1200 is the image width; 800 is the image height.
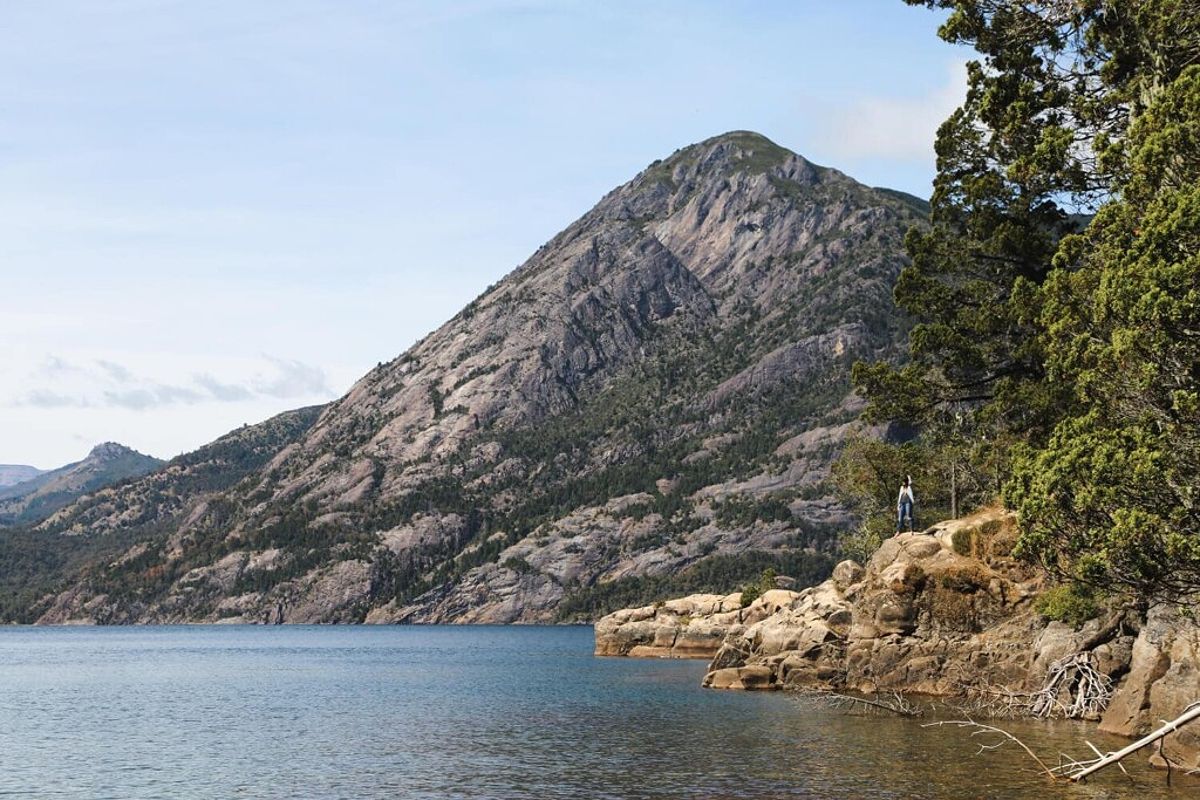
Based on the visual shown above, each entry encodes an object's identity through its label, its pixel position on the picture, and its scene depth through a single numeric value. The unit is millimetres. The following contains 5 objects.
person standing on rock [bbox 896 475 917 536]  61625
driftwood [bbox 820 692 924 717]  48938
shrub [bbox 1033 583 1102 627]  45656
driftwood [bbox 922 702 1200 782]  20625
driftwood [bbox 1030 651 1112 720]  45219
